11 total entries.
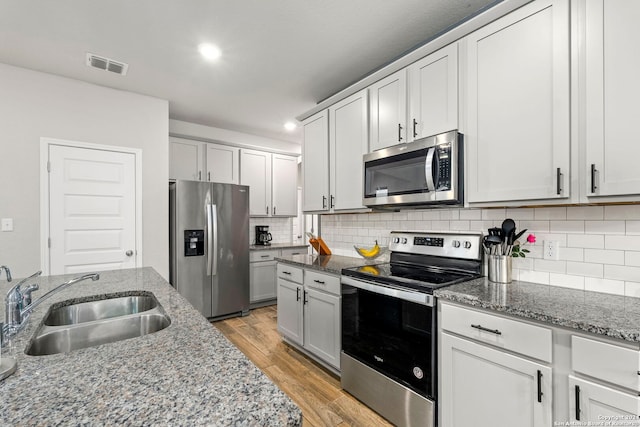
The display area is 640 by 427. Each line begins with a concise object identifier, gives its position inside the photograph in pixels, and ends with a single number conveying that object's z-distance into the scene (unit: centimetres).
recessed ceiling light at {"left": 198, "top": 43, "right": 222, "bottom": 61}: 234
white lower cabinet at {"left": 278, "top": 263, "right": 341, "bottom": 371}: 234
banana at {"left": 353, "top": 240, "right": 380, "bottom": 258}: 262
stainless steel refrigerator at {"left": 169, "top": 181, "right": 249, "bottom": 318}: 352
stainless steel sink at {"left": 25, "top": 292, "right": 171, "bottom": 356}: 111
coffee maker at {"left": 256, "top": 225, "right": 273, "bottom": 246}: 468
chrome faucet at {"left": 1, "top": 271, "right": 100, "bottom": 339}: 101
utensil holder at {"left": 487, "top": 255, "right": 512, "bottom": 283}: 175
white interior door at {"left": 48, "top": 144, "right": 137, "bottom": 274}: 283
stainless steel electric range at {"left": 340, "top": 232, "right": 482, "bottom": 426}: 166
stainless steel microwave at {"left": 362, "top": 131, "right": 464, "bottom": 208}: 184
